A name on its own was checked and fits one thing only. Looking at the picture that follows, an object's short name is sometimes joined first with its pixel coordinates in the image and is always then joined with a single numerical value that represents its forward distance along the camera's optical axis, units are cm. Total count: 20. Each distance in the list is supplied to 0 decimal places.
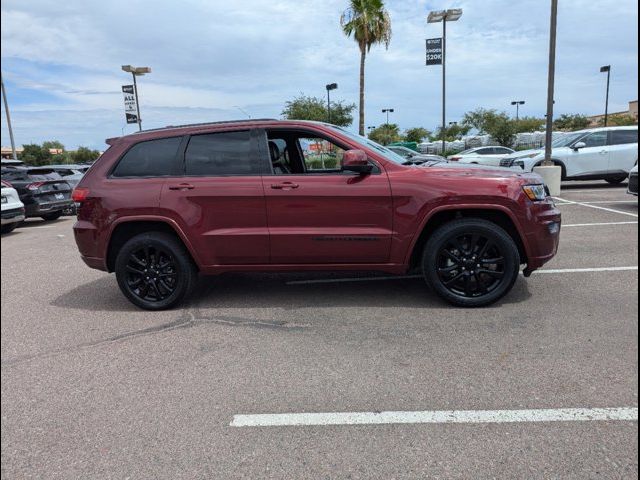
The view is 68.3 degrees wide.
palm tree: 2269
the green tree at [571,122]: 4947
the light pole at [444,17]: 2159
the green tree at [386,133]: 6518
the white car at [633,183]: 939
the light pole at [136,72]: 2308
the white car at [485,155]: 2002
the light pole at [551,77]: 1191
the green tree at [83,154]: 4806
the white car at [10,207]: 904
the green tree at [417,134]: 6712
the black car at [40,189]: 1118
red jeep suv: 421
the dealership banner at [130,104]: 2259
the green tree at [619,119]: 4215
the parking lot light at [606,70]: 3944
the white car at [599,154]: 1348
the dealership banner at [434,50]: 2217
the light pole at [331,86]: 3131
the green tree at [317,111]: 3288
